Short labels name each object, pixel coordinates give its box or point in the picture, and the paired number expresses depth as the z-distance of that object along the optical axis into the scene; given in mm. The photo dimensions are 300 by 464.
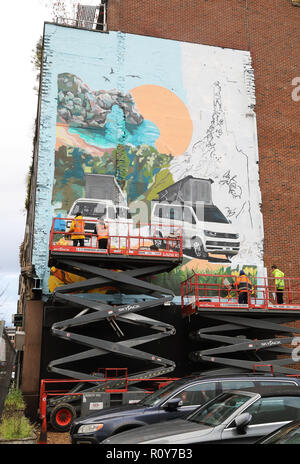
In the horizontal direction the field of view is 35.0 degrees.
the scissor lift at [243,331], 16844
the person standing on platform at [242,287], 17625
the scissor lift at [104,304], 15766
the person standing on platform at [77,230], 16641
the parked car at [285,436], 5234
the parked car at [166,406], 8891
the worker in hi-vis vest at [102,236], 16672
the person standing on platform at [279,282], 18844
